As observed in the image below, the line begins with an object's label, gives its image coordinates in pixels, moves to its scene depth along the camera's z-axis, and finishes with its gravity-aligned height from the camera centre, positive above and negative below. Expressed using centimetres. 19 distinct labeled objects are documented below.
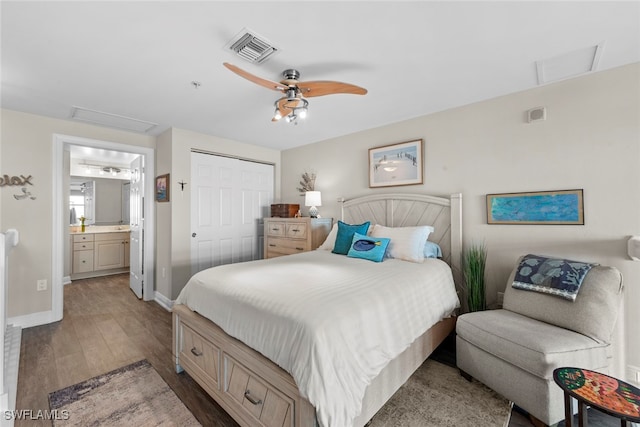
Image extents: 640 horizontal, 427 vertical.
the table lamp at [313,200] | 396 +20
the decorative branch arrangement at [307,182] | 435 +52
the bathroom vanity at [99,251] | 501 -74
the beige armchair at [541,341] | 162 -84
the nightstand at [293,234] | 372 -30
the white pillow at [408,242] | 261 -29
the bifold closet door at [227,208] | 382 +10
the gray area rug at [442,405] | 169 -132
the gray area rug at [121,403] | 167 -130
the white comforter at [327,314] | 123 -59
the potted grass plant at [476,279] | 255 -64
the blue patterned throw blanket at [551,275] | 191 -48
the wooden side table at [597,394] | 118 -87
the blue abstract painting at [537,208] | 224 +5
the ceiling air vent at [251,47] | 171 +114
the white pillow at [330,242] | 333 -35
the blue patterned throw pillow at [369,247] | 264 -35
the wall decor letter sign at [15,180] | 290 +38
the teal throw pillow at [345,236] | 302 -26
